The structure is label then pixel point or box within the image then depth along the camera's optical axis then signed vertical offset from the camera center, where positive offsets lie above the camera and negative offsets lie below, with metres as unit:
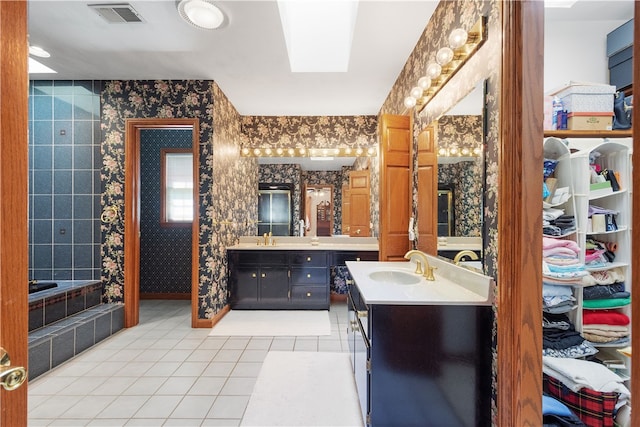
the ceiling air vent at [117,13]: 1.97 +1.46
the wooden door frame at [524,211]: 1.15 +0.01
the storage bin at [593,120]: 1.85 +0.62
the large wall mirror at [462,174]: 1.47 +0.24
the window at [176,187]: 4.00 +0.40
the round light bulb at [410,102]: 2.17 +0.88
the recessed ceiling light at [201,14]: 1.90 +1.41
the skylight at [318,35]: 2.47 +1.67
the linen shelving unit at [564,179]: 1.79 +0.23
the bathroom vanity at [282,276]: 3.45 -0.76
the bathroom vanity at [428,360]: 1.31 -0.69
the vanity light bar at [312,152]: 3.82 +0.85
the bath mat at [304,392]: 1.65 -1.20
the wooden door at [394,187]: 2.37 +0.23
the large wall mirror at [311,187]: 3.77 +0.37
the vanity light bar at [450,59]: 1.43 +0.90
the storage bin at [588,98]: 1.83 +0.76
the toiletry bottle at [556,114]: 1.88 +0.67
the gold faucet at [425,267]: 1.83 -0.36
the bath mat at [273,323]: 2.85 -1.19
